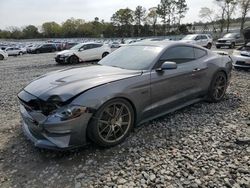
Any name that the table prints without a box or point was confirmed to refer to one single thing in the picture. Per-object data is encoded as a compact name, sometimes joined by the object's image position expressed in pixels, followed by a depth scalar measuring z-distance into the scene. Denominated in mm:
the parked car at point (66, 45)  25551
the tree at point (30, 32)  76058
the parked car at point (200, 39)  16164
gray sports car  2412
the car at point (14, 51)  22591
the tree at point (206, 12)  45130
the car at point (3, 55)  16082
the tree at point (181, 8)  55532
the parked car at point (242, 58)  7192
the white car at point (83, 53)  11263
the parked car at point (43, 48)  23518
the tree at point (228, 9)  37877
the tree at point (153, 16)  58072
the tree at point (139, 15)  59577
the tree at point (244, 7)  35902
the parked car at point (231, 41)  18614
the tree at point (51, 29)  76014
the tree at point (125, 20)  59120
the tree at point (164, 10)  55097
